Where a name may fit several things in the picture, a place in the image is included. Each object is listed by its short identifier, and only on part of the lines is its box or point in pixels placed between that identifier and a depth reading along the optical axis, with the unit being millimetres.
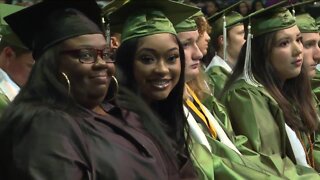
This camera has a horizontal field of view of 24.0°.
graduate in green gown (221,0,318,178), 4609
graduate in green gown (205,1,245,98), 6062
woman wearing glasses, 2477
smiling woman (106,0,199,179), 3461
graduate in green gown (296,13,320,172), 5547
